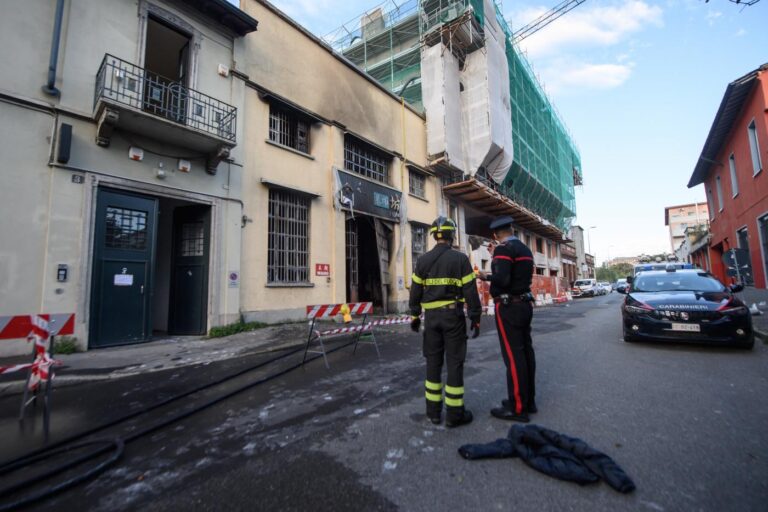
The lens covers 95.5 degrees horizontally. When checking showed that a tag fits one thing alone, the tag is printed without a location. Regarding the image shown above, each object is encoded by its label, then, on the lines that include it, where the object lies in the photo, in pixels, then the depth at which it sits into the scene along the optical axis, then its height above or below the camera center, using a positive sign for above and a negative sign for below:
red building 11.16 +4.53
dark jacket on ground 2.13 -1.16
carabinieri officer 3.23 -0.34
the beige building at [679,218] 60.25 +11.22
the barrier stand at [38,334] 3.65 -0.44
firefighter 3.14 -0.29
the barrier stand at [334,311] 5.81 -0.39
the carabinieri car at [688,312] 5.57 -0.51
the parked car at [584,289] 29.97 -0.47
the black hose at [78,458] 2.23 -1.25
